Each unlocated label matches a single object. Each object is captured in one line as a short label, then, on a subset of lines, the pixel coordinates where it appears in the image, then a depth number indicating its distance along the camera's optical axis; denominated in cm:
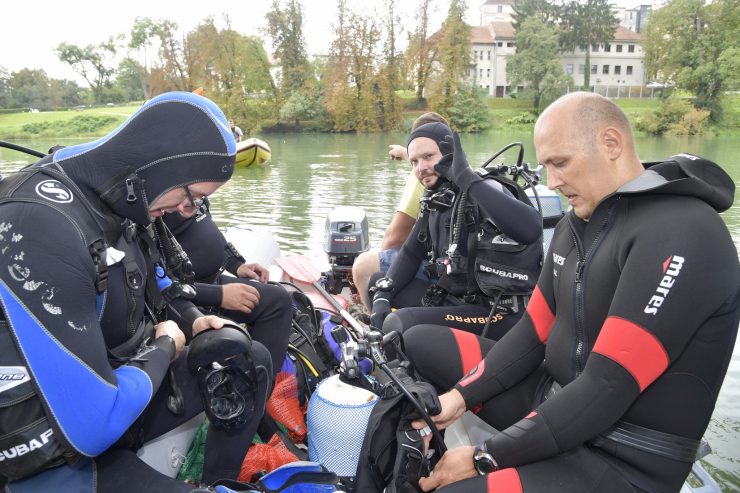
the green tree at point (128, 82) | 6506
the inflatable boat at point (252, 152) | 1356
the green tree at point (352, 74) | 3675
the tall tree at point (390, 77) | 3750
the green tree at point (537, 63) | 4322
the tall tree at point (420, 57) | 4062
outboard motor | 465
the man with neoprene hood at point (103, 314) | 126
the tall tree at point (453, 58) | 3887
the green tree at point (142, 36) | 5796
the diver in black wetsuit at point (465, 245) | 263
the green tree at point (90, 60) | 6612
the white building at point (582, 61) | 5716
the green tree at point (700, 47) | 3572
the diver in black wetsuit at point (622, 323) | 138
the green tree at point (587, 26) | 5519
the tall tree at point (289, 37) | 4156
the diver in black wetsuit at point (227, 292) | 253
